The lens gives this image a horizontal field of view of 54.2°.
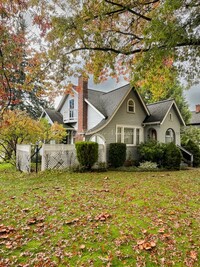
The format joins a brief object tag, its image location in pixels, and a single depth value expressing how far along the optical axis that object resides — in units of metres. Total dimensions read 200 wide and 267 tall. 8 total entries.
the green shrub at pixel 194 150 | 17.17
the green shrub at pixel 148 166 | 13.89
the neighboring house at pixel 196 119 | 29.29
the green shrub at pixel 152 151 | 15.01
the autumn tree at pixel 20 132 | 12.96
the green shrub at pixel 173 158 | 14.54
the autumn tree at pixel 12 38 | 4.55
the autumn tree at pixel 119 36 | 6.30
